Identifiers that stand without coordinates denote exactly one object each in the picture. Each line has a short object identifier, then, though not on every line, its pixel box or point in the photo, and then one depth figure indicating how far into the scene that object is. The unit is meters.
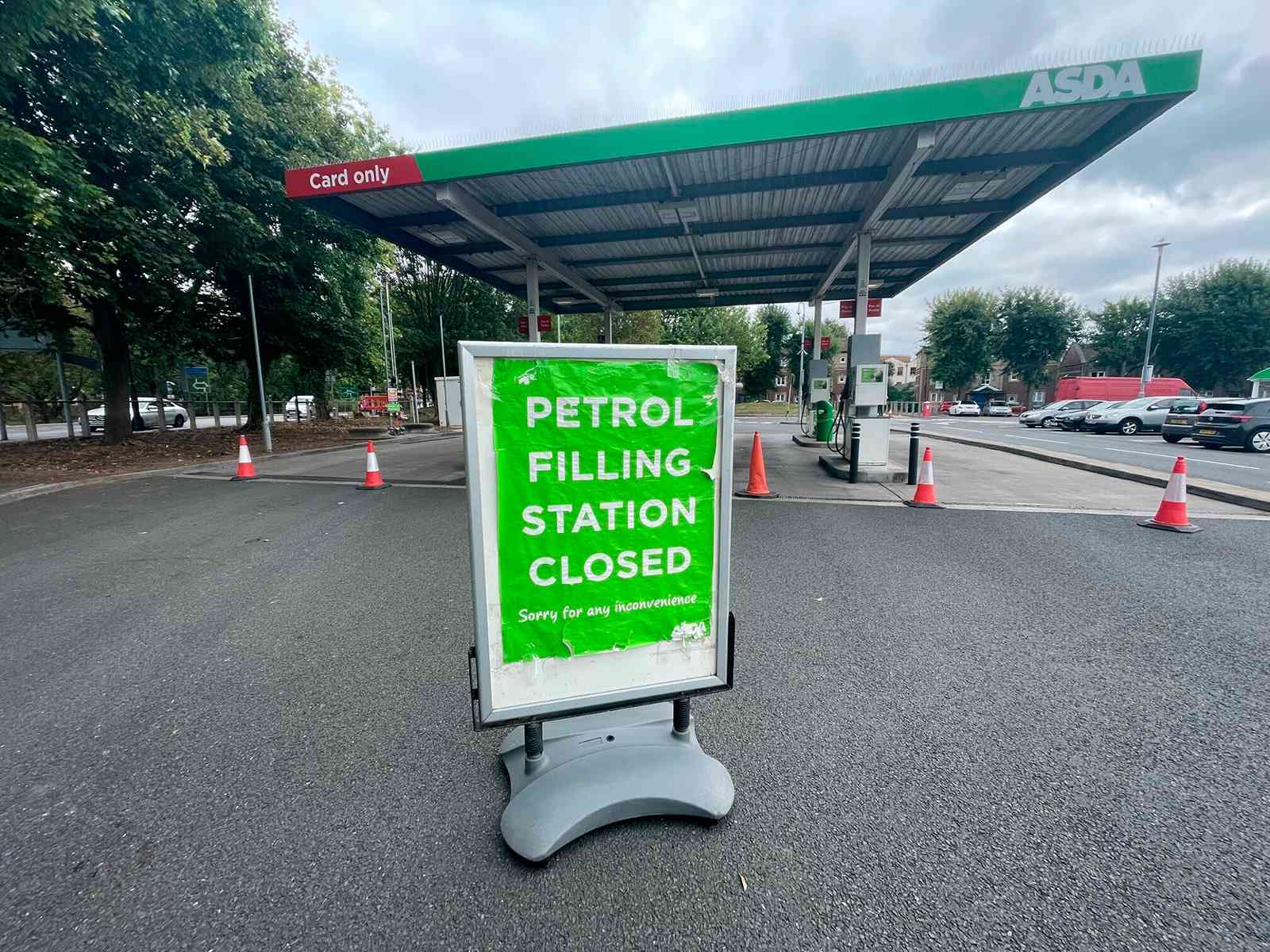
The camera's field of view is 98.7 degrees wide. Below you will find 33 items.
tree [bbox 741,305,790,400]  55.56
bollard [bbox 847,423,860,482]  8.87
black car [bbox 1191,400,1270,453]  13.98
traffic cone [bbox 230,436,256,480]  9.50
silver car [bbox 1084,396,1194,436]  21.20
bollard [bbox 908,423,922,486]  7.87
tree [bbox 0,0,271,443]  7.74
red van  33.25
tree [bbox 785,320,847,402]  54.14
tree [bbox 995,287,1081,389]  47.91
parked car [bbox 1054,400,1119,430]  23.20
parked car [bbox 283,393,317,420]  33.05
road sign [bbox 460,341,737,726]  1.79
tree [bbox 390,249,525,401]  30.06
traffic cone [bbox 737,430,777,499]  7.87
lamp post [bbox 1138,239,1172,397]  30.23
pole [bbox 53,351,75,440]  14.61
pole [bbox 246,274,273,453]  12.67
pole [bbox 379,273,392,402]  22.86
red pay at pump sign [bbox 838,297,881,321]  11.42
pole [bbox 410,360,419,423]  24.23
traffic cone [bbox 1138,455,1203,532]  5.89
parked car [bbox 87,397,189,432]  23.97
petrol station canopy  5.75
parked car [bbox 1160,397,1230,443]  16.72
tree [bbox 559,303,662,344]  38.88
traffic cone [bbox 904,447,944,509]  7.10
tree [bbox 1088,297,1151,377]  44.84
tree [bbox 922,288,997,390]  49.50
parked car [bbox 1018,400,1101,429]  27.87
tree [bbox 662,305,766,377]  43.91
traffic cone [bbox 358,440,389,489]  8.59
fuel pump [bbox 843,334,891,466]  9.04
